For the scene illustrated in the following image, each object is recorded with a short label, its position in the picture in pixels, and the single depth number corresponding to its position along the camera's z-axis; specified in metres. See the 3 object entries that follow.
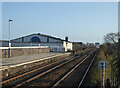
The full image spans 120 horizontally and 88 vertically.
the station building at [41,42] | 55.22
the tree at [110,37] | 50.57
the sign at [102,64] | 8.82
